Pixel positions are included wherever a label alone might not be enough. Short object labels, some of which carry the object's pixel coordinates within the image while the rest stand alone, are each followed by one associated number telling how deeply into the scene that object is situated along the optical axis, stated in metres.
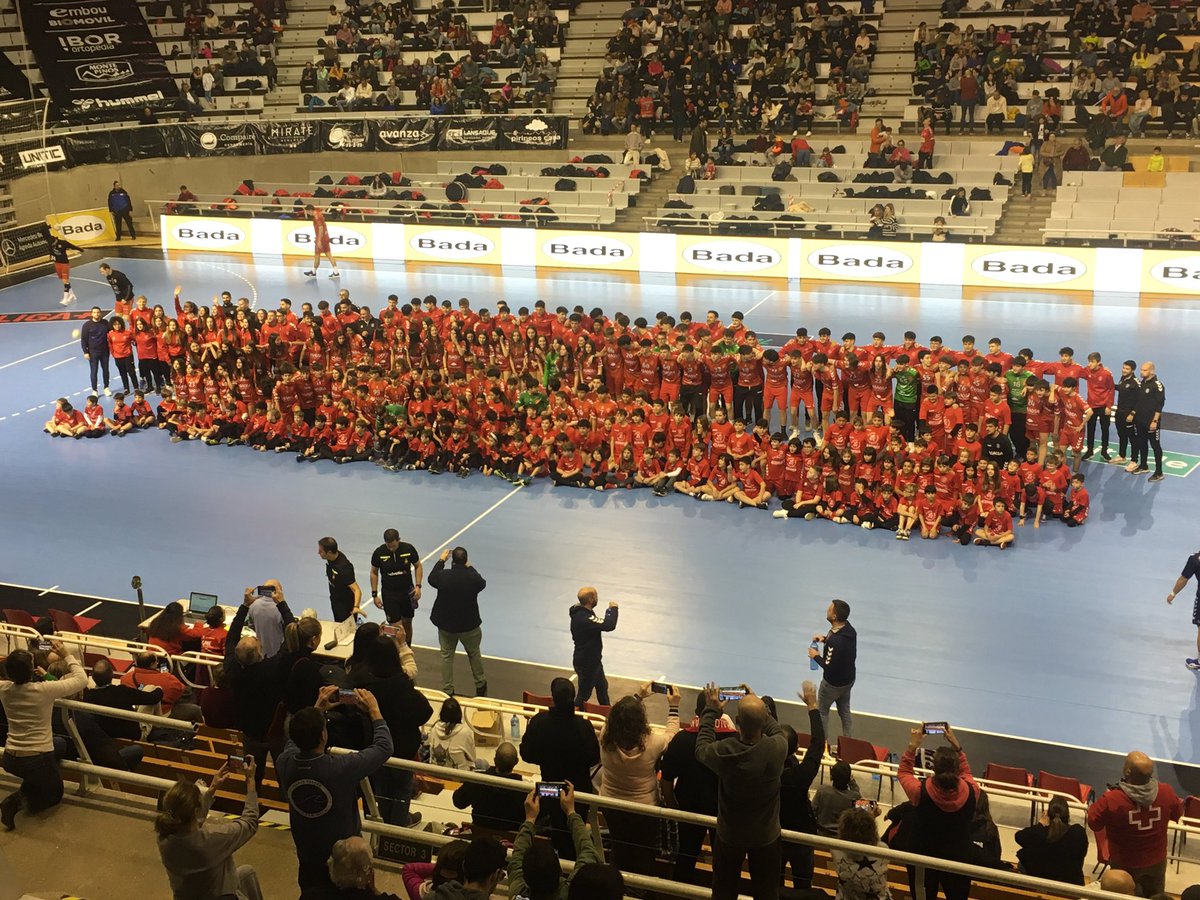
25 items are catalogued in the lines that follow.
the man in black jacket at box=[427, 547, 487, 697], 12.44
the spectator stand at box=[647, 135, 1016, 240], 31.31
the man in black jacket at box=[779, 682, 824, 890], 7.24
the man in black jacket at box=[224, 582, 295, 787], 8.67
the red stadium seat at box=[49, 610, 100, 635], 14.39
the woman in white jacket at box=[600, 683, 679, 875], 7.39
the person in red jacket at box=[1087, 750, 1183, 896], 7.98
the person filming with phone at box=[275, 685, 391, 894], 6.79
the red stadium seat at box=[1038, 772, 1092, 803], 10.05
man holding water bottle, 10.86
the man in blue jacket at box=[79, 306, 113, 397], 23.17
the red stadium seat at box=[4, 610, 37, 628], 13.83
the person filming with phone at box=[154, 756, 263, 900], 6.37
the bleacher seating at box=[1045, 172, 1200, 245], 29.27
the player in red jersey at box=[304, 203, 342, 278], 33.66
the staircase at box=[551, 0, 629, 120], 41.34
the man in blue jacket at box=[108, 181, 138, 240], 39.41
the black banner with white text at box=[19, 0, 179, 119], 41.81
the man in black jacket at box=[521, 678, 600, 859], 7.66
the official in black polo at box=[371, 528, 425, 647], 13.20
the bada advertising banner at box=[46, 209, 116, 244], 38.66
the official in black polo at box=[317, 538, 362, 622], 13.40
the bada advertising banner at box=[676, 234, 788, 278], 31.67
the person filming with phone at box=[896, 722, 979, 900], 6.94
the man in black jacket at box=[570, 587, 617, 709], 11.44
